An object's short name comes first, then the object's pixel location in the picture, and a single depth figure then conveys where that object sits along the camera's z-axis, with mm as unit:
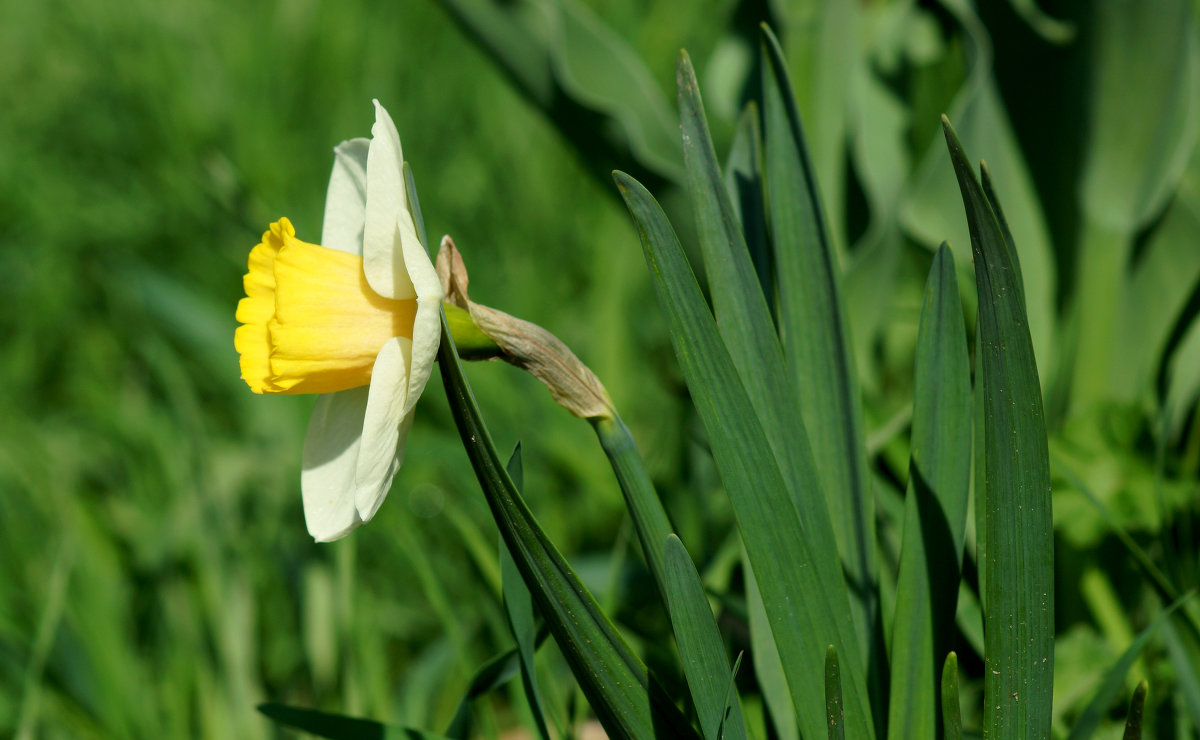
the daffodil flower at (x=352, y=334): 1178
